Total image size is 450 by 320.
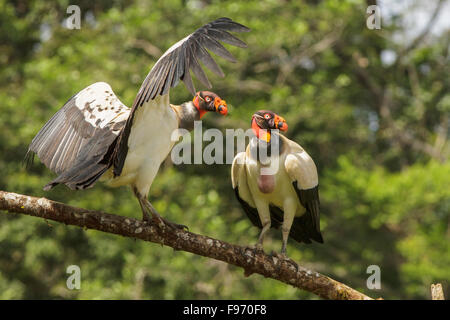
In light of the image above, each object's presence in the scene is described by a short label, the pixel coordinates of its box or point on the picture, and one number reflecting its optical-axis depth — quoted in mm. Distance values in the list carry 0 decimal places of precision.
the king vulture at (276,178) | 10039
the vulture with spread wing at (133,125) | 8242
